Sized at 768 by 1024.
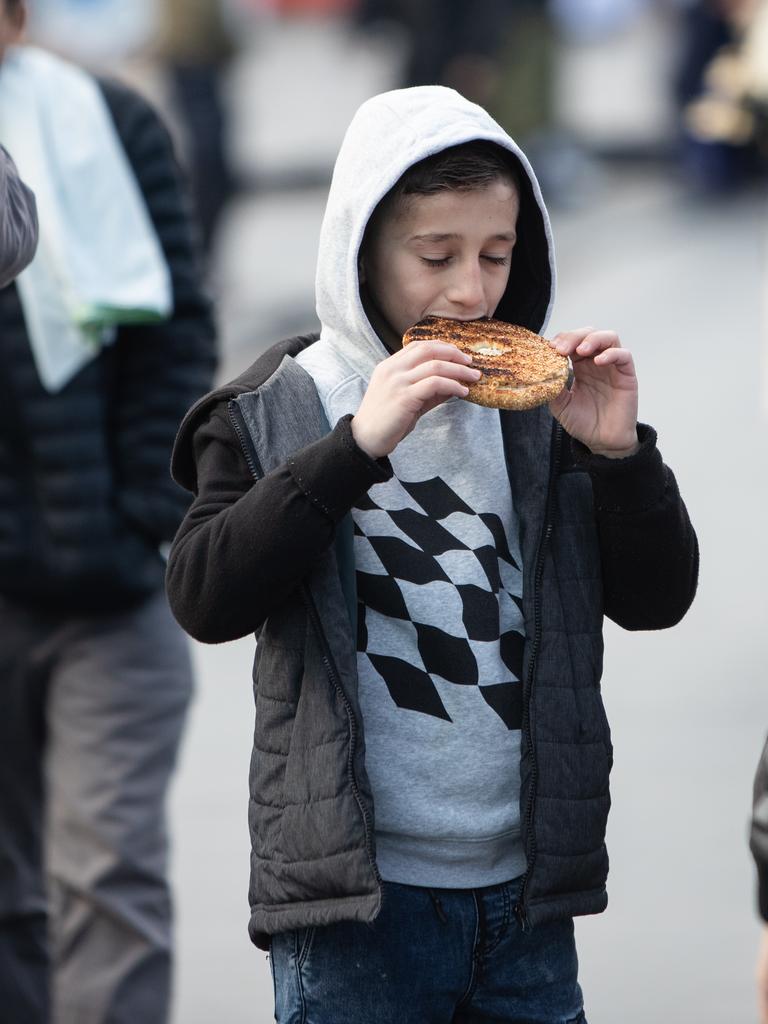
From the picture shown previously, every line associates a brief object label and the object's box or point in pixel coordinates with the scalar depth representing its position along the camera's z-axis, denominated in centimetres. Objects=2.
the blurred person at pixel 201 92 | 2247
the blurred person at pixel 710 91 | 2798
